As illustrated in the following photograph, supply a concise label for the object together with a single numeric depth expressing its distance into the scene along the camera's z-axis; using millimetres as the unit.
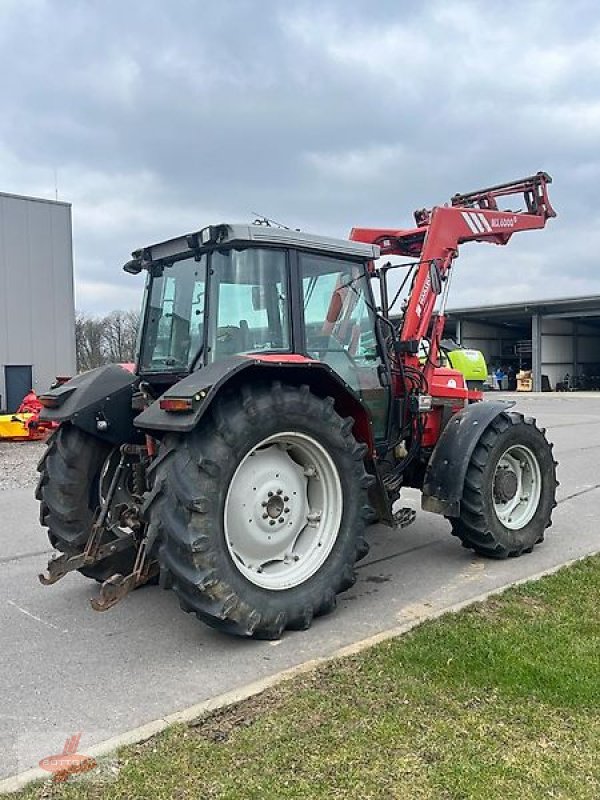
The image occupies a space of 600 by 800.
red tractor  3943
